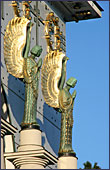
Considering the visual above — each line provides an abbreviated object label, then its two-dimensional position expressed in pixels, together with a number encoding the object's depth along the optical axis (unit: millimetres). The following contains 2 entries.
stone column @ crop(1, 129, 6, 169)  23756
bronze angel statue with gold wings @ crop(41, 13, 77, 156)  25562
